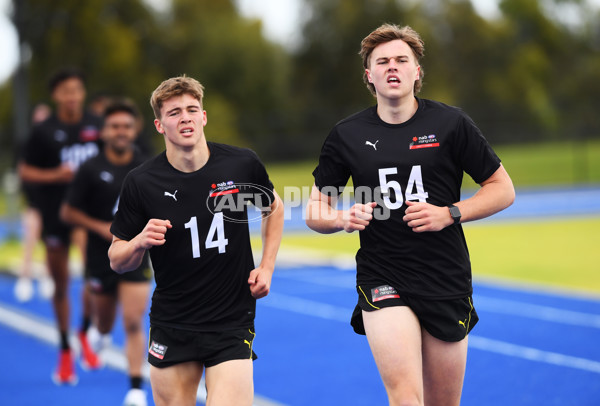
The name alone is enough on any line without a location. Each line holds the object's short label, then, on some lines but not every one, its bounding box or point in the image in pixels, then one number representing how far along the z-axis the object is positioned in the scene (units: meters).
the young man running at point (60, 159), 17.05
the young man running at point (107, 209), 13.82
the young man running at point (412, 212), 9.02
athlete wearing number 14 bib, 9.09
